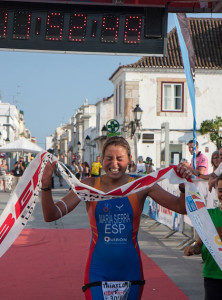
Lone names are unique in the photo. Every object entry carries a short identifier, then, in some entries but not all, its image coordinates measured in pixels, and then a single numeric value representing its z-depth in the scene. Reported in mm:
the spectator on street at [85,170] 36688
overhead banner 13913
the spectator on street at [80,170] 36703
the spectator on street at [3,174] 34038
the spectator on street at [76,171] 36094
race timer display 11812
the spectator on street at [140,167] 23644
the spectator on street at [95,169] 29812
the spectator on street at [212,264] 4516
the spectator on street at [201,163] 12091
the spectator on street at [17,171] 28969
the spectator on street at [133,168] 24845
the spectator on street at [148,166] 19747
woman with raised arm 4223
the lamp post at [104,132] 31905
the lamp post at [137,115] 25859
